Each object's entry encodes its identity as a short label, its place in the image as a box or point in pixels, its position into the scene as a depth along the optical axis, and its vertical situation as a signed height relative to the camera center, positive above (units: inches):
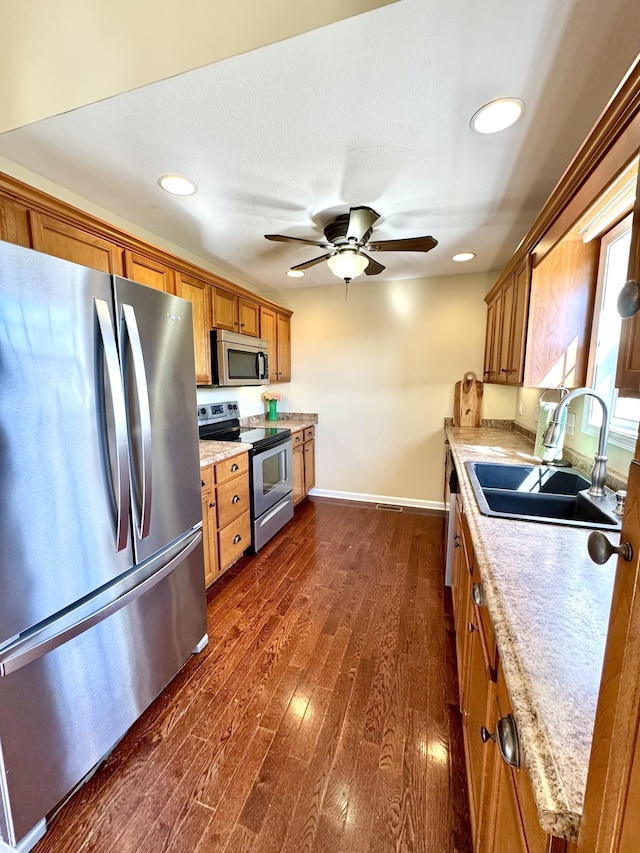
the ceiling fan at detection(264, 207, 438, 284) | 78.3 +34.3
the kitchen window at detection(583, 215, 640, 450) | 62.5 +9.4
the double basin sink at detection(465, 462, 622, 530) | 50.6 -20.5
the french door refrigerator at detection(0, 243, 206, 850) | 37.5 -17.3
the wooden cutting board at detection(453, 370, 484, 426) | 135.0 -7.2
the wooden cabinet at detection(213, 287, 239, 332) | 107.5 +23.7
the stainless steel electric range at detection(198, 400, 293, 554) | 106.4 -27.3
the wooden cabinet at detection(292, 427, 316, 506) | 139.6 -34.6
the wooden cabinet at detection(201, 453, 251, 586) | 83.4 -34.9
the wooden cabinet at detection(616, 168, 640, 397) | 23.0 +1.5
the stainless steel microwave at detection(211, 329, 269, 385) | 105.3 +8.0
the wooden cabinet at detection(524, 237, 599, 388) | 73.8 +14.9
